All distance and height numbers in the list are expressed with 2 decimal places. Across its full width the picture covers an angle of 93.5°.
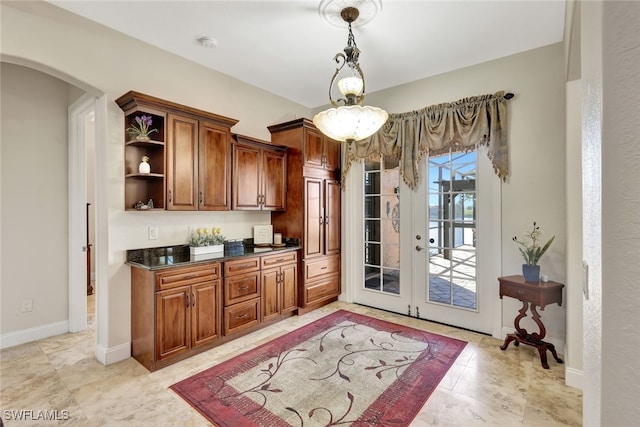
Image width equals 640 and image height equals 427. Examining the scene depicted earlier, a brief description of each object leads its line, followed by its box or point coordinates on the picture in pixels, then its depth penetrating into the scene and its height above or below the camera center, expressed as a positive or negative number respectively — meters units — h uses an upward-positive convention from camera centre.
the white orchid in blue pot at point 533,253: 2.75 -0.39
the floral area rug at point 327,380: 2.04 -1.36
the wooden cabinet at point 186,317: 2.61 -0.97
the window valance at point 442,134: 3.18 +0.92
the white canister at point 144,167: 2.79 +0.42
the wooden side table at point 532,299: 2.62 -0.78
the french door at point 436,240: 3.37 -0.34
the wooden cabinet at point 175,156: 2.81 +0.57
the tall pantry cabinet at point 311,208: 3.96 +0.06
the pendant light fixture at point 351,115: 2.43 +0.80
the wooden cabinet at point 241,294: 3.12 -0.88
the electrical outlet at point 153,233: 3.02 -0.21
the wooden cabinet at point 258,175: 3.54 +0.47
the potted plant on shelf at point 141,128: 2.78 +0.79
